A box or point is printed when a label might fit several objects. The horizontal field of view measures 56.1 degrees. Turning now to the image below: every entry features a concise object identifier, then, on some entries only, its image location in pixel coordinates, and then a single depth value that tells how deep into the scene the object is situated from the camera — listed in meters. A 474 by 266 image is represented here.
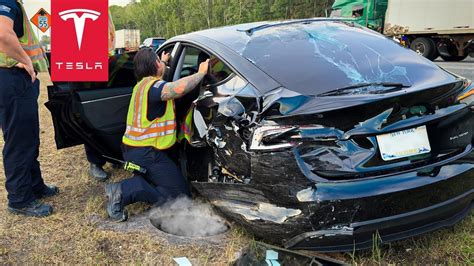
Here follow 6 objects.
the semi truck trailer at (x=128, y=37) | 46.22
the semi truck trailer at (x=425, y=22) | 14.32
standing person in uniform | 3.06
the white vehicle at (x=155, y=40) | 30.97
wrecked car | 2.20
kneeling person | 3.26
